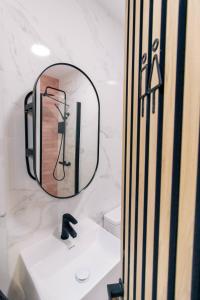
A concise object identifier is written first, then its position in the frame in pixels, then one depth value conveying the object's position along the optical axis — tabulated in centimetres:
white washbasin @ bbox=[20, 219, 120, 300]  85
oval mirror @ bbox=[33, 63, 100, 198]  97
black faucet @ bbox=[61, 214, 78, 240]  108
